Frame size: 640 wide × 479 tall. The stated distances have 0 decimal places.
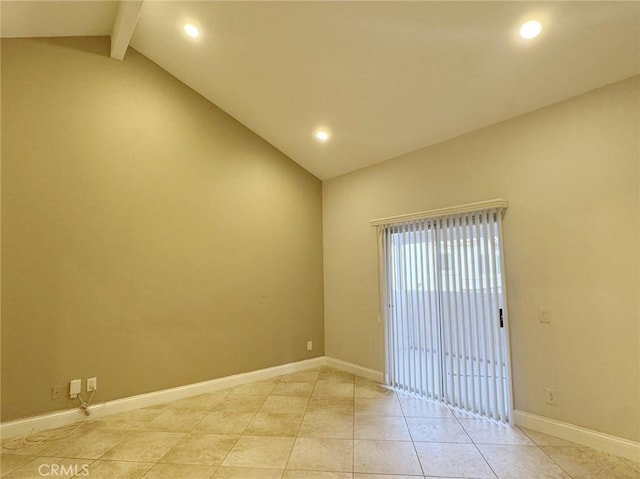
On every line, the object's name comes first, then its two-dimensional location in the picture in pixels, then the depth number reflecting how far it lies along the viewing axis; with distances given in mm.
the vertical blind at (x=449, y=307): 3283
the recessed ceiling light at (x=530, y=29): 2423
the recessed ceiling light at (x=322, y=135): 4383
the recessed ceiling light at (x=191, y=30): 3292
